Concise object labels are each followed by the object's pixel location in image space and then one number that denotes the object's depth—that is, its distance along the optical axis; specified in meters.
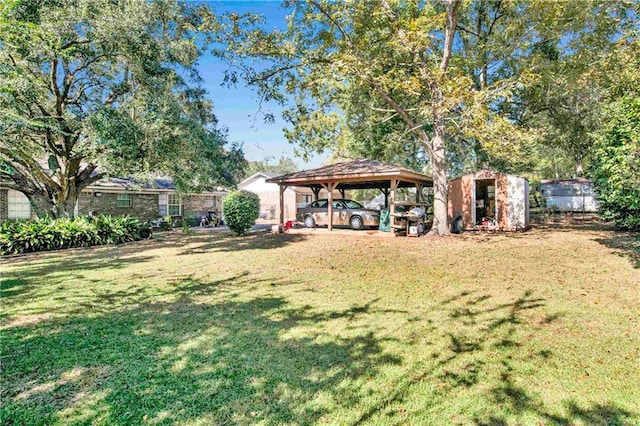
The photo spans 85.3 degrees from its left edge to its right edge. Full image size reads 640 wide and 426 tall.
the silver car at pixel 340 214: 14.90
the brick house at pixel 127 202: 15.84
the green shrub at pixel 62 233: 10.77
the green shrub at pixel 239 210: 14.32
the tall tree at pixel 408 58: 10.80
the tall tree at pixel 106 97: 9.67
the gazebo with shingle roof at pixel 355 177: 13.22
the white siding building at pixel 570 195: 22.34
